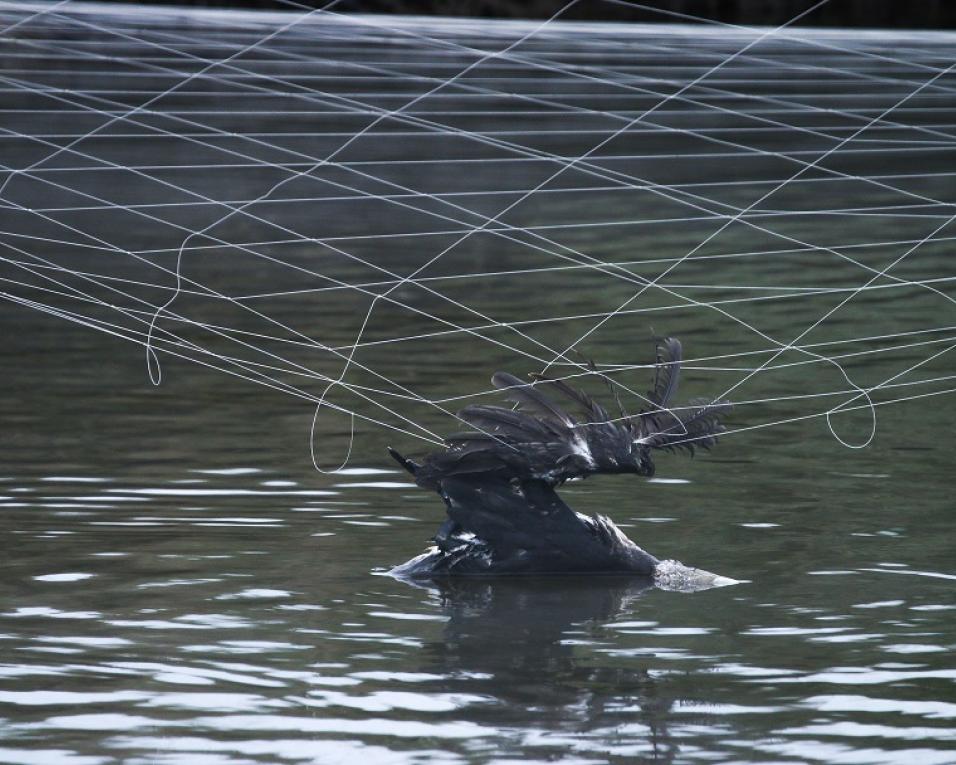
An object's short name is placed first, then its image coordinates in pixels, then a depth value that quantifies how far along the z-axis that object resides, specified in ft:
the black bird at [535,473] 55.77
